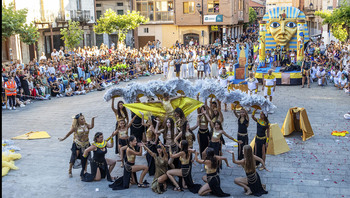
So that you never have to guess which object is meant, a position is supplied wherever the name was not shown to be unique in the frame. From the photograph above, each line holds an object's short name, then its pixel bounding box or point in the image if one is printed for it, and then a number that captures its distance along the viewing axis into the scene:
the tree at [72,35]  27.97
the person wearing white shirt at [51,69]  21.44
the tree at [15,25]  19.75
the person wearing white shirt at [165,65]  26.08
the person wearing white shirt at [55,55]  24.27
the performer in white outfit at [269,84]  16.09
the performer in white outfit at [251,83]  15.46
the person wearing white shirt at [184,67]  25.22
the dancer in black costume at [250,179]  8.27
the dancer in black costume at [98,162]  9.33
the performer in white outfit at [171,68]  24.41
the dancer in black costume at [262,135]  9.99
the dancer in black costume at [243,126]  10.24
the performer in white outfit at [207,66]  24.95
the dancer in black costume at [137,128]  10.91
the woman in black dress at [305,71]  21.52
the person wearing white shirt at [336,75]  21.01
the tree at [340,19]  25.22
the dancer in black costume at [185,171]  8.70
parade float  22.62
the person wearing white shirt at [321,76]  21.89
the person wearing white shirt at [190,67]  25.63
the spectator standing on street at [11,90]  17.55
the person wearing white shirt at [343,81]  20.44
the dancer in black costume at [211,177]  8.28
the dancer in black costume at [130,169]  8.88
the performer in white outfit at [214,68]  25.36
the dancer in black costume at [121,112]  10.65
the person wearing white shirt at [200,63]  24.62
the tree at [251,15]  57.76
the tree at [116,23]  33.69
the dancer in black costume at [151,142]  9.82
